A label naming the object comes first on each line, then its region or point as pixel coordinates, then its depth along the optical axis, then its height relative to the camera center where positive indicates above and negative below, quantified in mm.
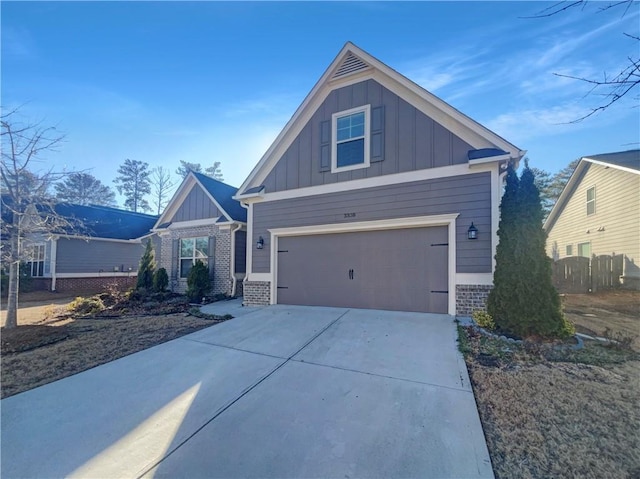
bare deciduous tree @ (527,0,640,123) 2549 +1634
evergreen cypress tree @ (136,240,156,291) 12531 -1004
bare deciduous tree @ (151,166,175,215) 32406 +7141
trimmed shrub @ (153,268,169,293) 12016 -1437
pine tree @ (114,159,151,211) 35000 +7693
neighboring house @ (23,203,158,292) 15266 -543
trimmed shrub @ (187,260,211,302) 10742 -1330
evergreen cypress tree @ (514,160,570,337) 4918 -402
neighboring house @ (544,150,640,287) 11148 +2019
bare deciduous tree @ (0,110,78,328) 6246 +1369
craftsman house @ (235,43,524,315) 6445 +1313
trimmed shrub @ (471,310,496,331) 5518 -1346
